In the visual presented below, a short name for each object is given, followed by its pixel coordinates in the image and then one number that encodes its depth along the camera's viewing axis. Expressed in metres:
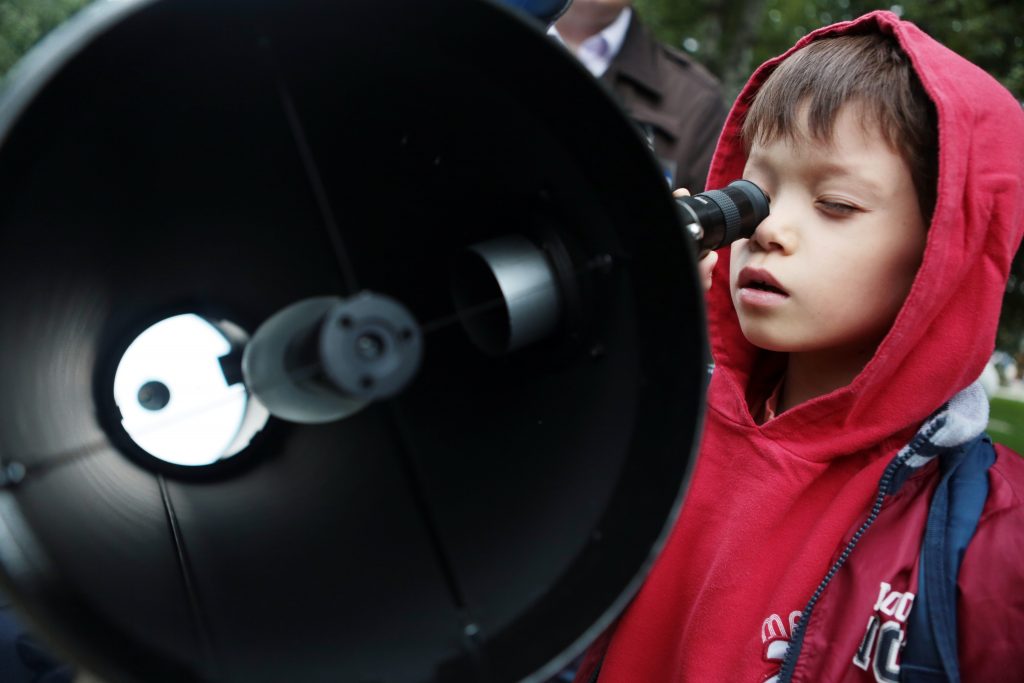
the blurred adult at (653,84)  2.25
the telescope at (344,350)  0.69
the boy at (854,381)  1.07
